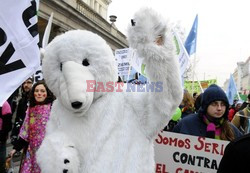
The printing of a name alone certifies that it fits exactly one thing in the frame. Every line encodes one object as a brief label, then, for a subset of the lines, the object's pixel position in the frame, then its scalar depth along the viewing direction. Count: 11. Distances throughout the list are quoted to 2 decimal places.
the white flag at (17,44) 2.43
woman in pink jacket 3.15
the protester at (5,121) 3.72
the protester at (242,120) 4.30
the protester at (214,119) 2.89
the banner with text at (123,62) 8.01
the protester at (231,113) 7.76
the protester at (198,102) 4.68
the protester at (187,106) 5.18
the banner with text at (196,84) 14.25
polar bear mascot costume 1.71
